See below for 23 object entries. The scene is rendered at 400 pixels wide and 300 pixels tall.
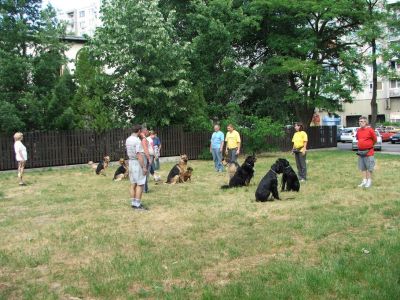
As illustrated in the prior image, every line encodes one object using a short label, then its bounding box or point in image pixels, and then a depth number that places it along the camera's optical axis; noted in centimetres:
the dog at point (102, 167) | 1961
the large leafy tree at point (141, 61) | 2489
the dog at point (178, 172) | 1534
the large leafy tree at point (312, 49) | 3047
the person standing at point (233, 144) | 1642
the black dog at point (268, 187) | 1088
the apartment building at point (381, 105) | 6228
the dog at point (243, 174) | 1344
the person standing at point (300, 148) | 1414
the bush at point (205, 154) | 2628
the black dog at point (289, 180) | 1217
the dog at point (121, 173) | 1705
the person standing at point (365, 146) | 1229
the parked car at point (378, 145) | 3350
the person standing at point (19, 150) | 1623
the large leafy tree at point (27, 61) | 2205
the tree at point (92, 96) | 2439
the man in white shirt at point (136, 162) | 1022
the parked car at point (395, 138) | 4354
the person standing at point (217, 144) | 1833
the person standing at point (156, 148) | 1804
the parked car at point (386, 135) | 4653
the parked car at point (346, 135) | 4709
